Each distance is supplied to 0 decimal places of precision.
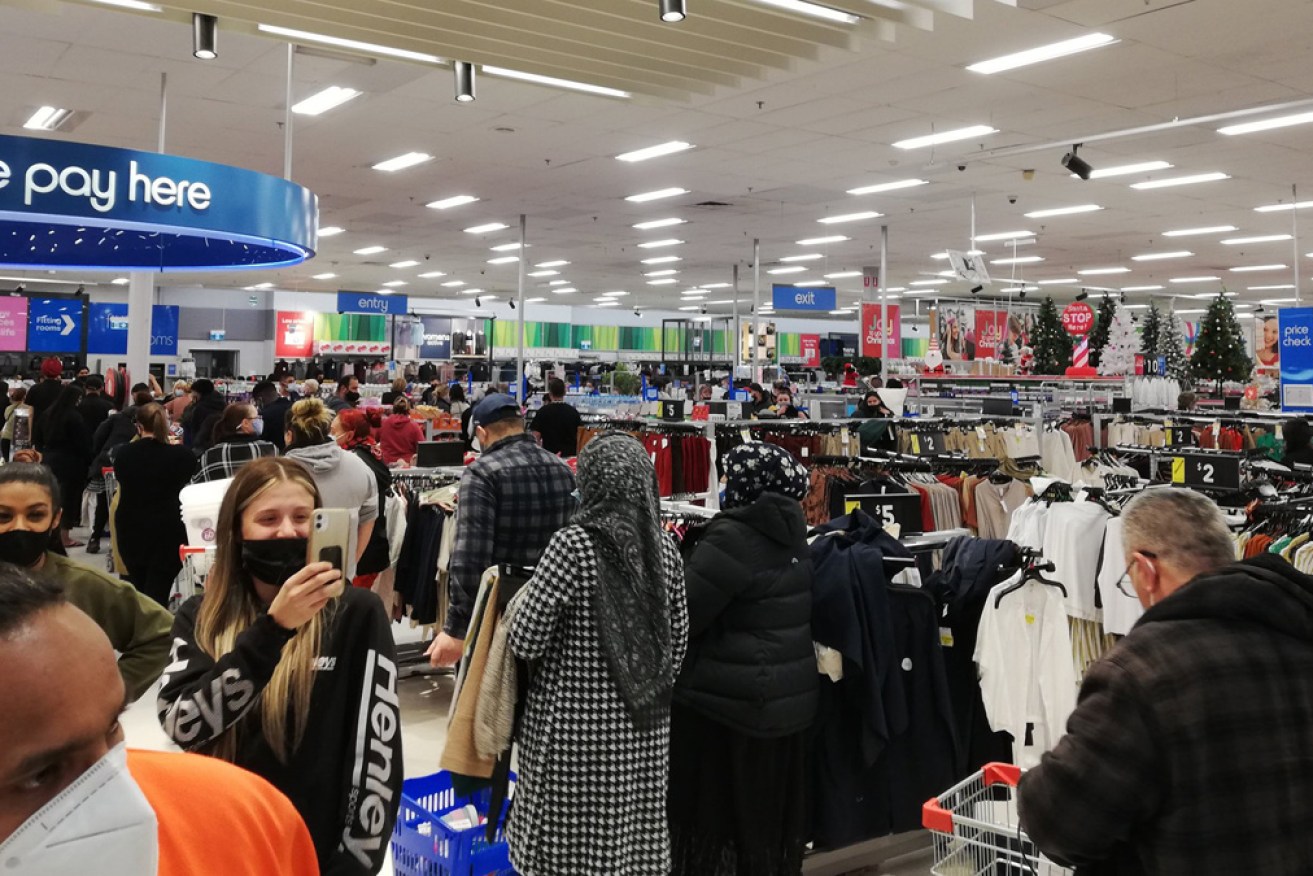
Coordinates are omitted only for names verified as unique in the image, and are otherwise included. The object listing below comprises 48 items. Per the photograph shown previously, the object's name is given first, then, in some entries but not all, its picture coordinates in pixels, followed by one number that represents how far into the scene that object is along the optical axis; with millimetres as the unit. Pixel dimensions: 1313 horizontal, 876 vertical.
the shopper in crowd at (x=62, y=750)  770
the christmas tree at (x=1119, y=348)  17000
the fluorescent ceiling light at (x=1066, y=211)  13898
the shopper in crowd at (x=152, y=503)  5762
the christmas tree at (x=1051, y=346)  18953
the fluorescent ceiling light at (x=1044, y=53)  7152
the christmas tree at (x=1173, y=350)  19406
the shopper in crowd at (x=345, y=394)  9891
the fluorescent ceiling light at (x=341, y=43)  5891
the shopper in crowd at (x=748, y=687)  2975
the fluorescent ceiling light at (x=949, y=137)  9688
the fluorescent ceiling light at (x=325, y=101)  8766
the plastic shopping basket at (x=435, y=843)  3104
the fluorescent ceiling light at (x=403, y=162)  11445
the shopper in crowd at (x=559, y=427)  9867
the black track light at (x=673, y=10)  4457
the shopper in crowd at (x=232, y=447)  4871
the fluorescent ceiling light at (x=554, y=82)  6680
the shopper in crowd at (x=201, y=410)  8891
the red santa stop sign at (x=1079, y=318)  16922
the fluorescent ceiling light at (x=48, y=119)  9602
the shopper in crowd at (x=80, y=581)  2410
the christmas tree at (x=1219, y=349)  15070
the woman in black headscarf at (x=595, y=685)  2553
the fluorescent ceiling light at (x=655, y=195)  13305
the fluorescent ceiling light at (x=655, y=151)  10688
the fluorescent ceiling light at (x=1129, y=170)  11109
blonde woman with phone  1620
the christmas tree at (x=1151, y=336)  19234
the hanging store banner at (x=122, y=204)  5102
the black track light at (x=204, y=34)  5605
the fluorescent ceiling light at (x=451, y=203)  14070
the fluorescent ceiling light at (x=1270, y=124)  9085
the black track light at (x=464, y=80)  6258
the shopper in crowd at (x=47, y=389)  10258
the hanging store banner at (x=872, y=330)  16953
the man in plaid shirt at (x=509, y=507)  4047
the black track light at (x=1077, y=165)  8930
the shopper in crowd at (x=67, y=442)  9352
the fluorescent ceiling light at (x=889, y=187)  12328
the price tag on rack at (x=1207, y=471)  4820
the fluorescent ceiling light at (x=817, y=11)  5312
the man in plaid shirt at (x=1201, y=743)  1716
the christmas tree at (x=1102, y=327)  17922
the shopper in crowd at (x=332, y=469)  4930
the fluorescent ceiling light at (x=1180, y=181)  11789
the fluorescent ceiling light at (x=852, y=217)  14696
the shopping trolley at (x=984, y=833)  2318
